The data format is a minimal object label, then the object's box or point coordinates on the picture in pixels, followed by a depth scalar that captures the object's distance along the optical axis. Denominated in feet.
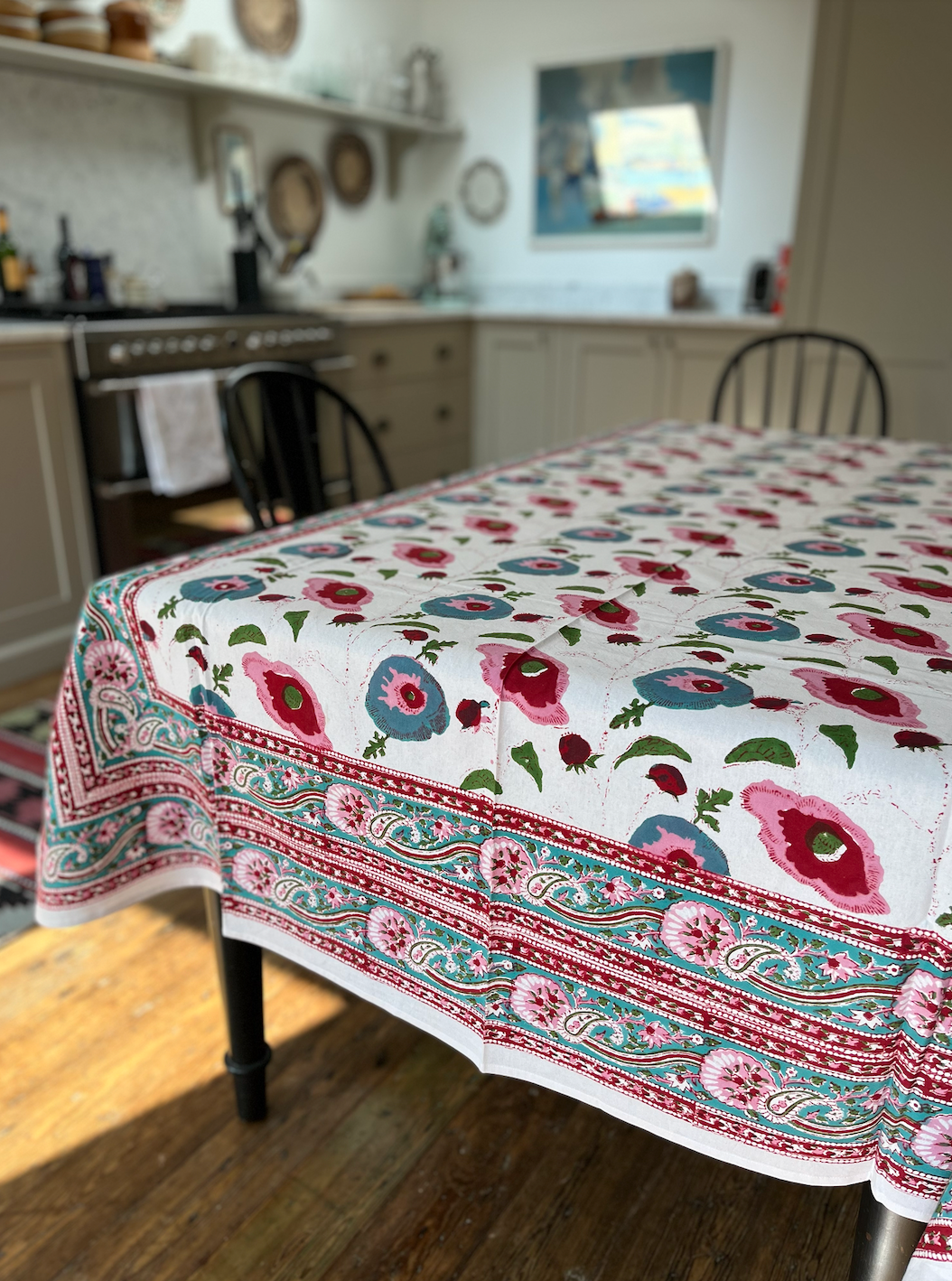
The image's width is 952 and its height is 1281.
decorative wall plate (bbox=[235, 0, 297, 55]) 11.83
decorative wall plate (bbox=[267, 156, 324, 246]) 12.94
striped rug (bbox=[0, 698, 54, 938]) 5.55
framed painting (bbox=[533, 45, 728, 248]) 12.94
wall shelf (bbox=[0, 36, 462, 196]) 9.18
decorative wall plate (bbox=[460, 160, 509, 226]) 14.75
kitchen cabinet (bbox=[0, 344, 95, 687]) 8.21
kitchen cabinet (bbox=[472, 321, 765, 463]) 12.19
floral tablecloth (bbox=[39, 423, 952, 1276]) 2.27
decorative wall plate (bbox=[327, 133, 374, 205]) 13.74
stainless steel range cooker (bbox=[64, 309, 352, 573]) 8.67
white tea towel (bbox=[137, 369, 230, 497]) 8.99
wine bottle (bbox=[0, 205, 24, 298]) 9.46
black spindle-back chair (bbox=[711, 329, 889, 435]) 10.59
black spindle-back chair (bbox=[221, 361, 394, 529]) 5.19
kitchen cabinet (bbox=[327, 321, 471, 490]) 12.31
